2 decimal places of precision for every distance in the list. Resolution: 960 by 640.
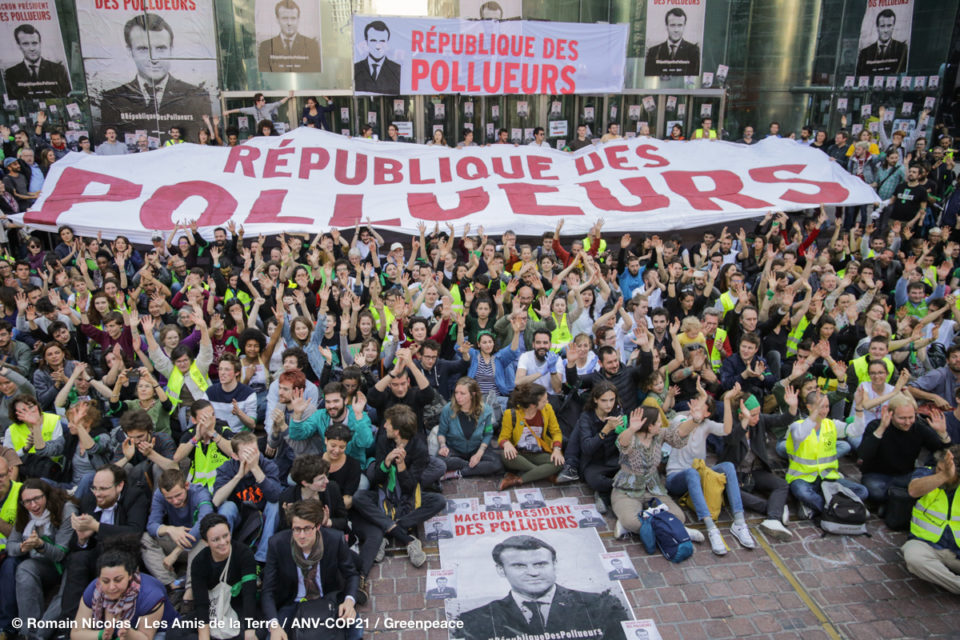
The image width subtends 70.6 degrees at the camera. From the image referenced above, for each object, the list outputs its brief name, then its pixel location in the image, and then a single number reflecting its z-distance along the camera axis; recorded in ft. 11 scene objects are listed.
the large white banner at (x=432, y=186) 37.93
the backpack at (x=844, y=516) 20.24
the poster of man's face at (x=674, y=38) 56.08
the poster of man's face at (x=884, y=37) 54.80
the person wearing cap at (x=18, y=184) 38.52
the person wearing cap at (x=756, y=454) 21.17
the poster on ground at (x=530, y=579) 16.89
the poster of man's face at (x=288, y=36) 51.72
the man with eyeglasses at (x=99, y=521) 16.42
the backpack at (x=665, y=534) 19.20
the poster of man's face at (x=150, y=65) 50.57
